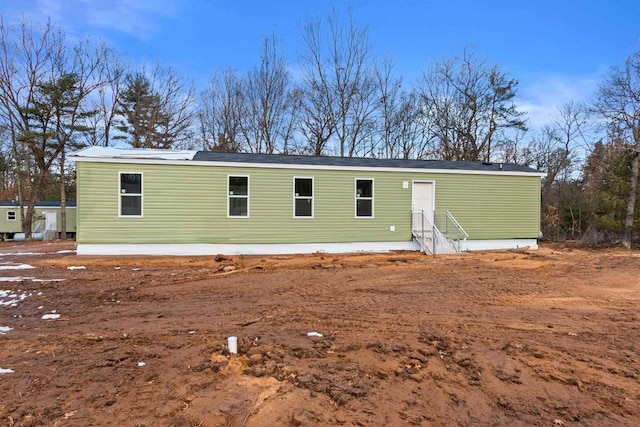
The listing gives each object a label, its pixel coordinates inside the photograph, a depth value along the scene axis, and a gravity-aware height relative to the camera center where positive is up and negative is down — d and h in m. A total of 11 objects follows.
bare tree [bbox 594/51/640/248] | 14.30 +3.67
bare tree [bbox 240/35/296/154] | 24.00 +6.88
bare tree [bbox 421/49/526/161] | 23.31 +6.31
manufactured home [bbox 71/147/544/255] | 10.66 +0.24
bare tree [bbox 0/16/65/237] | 19.09 +4.58
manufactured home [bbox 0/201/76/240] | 25.83 -0.73
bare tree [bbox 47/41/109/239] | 19.80 +5.87
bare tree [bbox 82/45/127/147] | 22.12 +5.93
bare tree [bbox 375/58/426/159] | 24.20 +5.89
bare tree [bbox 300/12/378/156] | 23.47 +6.45
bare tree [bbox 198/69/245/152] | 24.20 +6.35
